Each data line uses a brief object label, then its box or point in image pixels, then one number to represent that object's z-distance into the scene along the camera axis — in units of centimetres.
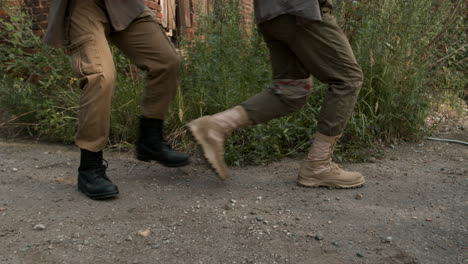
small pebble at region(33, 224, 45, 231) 212
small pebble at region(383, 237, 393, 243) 199
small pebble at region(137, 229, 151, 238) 203
